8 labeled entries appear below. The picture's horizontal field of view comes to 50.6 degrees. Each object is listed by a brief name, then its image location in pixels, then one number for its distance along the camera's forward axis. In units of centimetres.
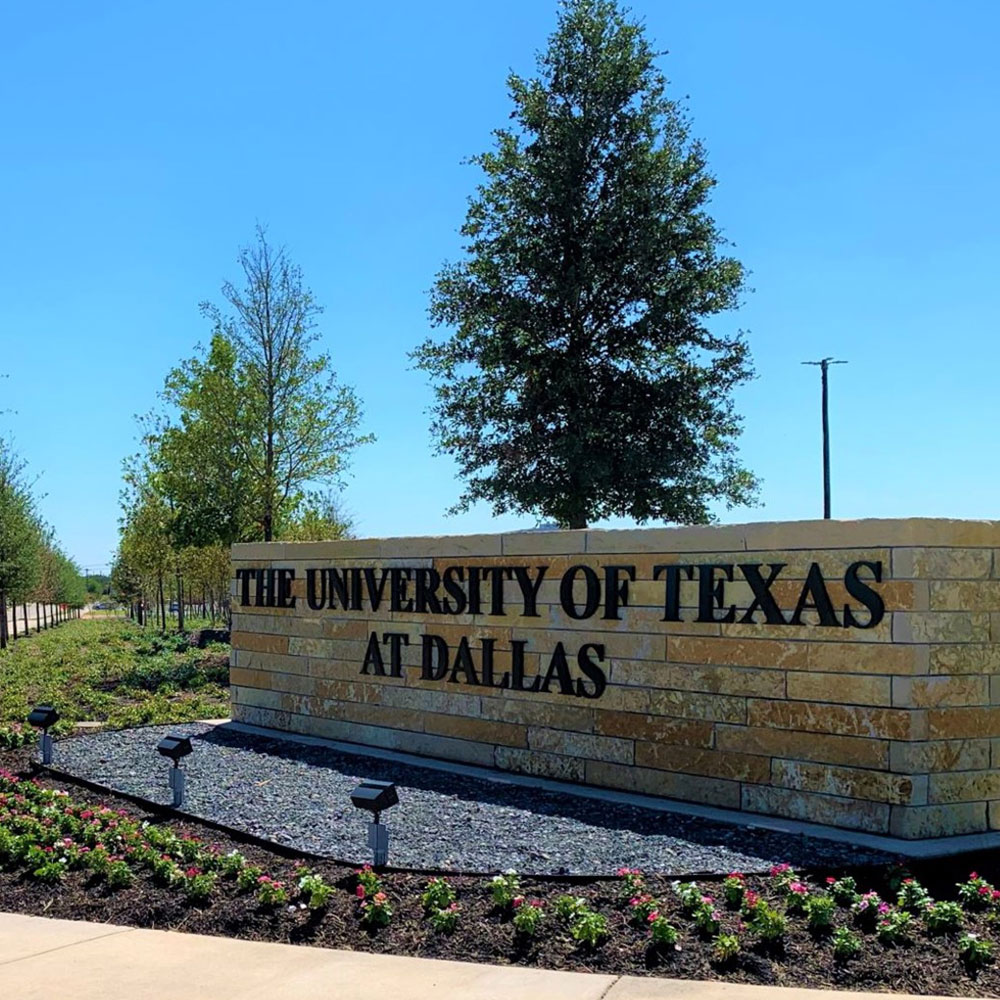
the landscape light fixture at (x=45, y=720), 1001
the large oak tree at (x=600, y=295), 1895
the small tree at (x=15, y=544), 2766
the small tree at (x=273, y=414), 2252
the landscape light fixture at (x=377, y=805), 624
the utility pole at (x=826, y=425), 3019
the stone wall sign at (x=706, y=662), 707
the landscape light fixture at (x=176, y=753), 825
